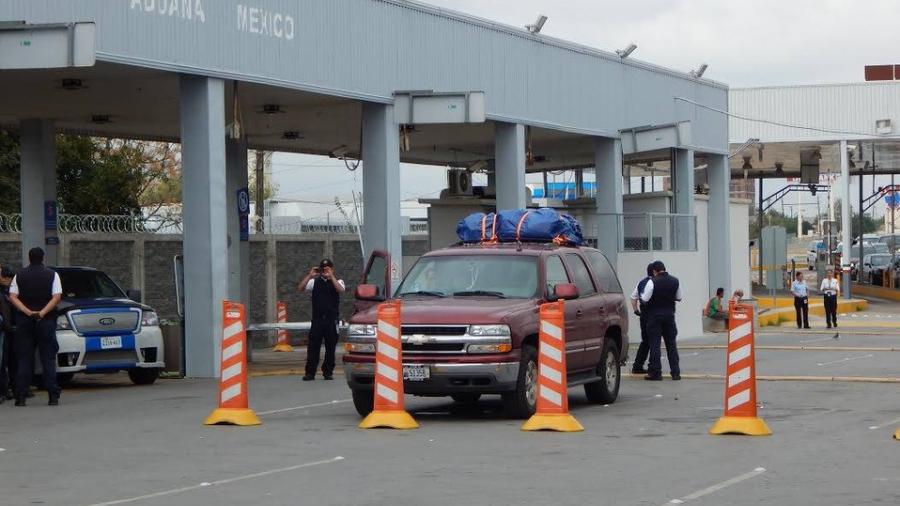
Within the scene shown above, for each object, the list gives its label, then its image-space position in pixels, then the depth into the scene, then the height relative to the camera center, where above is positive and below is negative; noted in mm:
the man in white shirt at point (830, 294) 40406 -1745
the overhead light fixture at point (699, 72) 38856 +4247
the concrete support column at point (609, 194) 33750 +945
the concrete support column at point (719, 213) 40312 +546
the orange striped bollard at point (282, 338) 32844 -2168
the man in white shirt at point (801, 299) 40531 -1869
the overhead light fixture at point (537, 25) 30781 +4408
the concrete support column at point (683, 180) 37156 +1346
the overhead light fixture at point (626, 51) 34312 +4266
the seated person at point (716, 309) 37875 -1970
